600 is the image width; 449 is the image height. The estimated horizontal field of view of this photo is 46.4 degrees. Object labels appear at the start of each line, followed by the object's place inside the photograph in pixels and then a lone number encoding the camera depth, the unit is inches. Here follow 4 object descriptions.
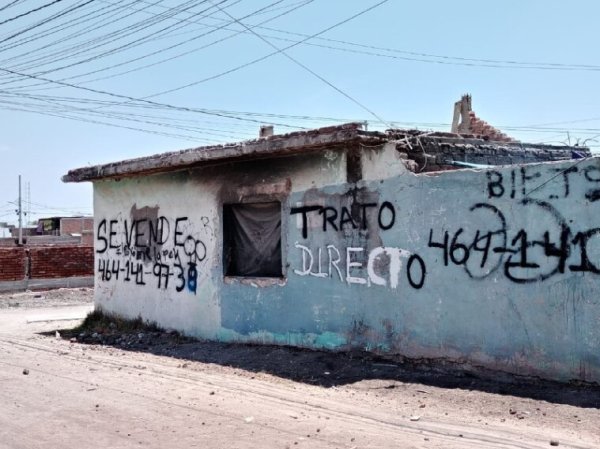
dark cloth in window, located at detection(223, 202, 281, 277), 426.9
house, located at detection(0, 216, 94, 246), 1914.4
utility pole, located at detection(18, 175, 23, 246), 1903.3
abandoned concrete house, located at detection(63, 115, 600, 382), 285.1
